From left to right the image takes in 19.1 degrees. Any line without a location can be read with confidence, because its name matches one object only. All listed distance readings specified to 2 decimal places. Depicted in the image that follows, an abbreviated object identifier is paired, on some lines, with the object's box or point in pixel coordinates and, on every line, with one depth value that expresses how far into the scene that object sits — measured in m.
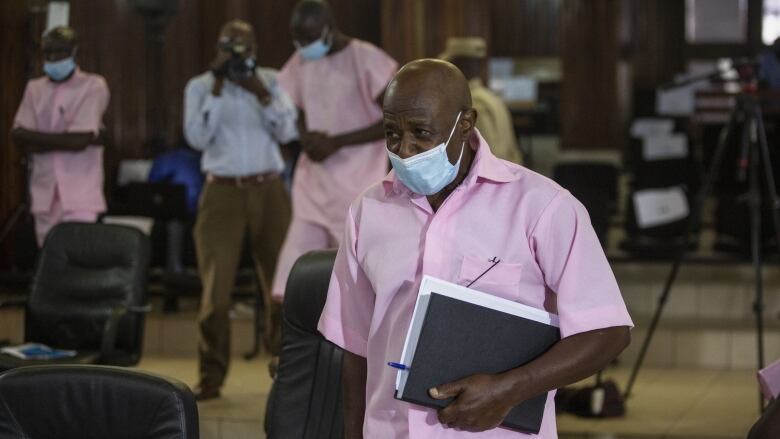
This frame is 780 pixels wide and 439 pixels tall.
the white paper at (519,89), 20.59
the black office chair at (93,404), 4.10
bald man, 3.77
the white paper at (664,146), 10.47
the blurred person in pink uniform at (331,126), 8.70
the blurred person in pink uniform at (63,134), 10.44
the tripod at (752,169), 9.04
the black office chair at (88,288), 8.34
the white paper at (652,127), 17.97
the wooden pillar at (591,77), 19.53
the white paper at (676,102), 21.51
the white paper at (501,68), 22.92
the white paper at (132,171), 14.33
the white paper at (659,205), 11.55
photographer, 9.27
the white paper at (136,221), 11.87
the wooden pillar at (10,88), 12.90
